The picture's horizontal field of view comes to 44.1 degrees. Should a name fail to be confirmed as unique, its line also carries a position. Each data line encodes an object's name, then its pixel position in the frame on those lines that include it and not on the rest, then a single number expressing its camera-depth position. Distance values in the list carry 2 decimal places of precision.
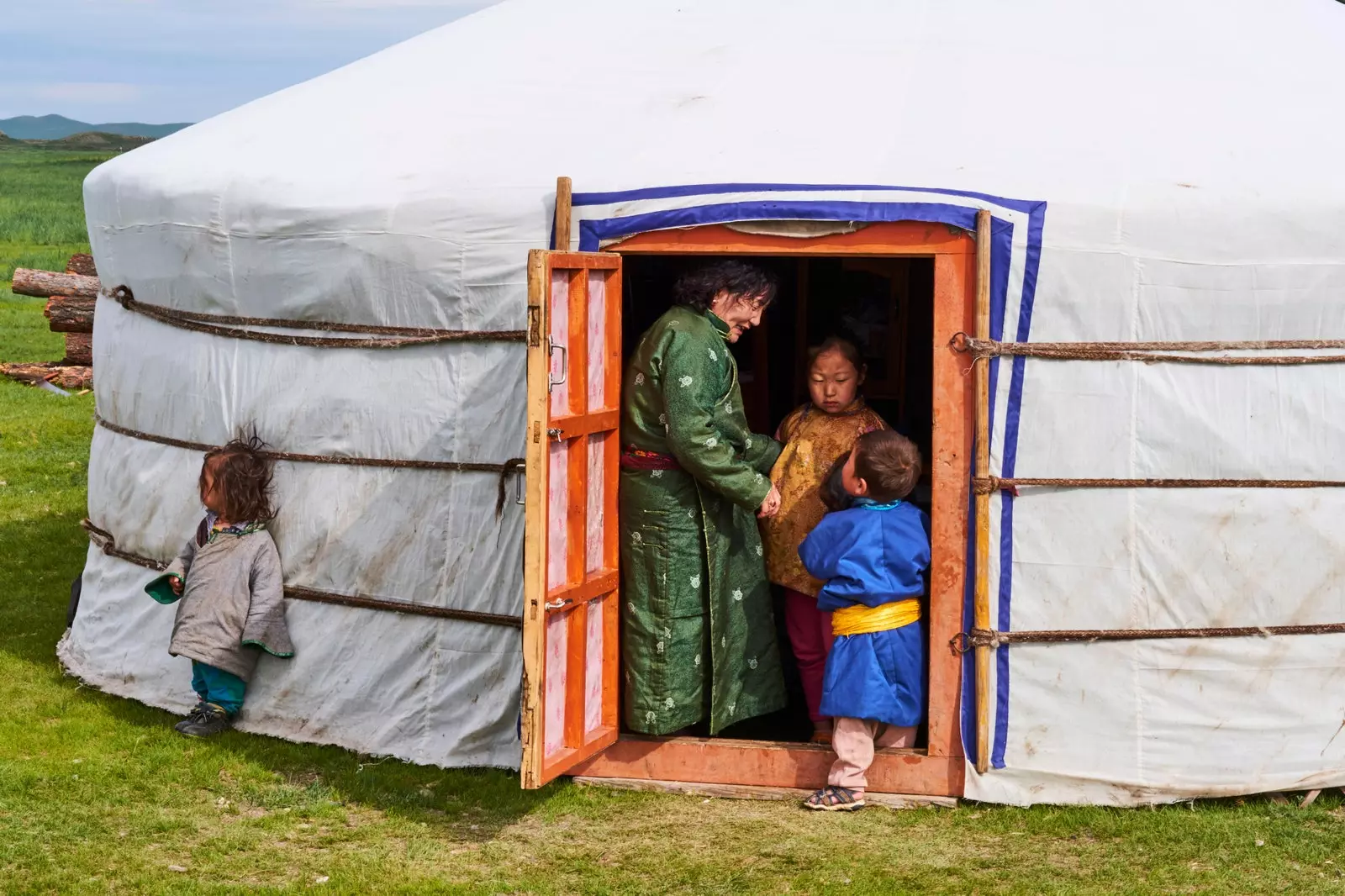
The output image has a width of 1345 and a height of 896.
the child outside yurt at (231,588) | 4.95
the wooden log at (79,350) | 13.59
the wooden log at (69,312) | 12.63
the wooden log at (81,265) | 13.20
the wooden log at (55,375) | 13.34
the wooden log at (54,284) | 12.54
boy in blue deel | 4.40
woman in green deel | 4.37
